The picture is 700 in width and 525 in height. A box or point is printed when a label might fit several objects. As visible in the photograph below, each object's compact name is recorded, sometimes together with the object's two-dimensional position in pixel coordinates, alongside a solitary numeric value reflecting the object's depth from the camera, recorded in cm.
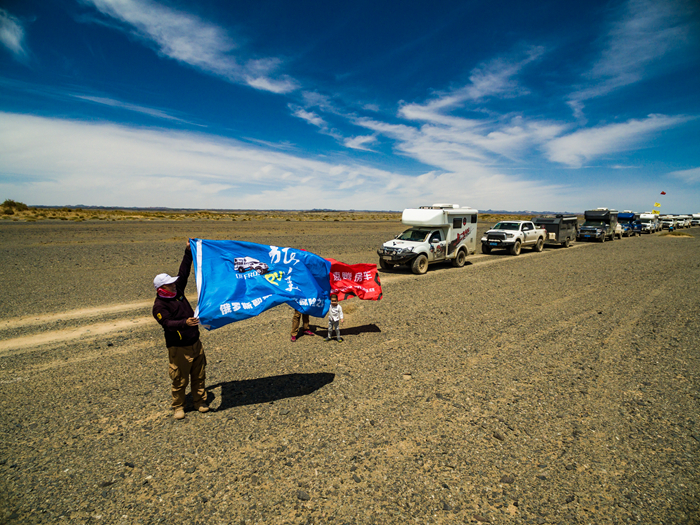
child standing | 759
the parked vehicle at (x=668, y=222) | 5718
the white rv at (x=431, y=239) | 1577
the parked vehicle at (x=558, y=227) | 2731
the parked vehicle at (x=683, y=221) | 6321
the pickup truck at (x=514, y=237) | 2319
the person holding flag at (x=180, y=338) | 444
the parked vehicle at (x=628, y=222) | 4031
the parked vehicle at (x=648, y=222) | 4618
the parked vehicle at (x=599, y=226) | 3286
